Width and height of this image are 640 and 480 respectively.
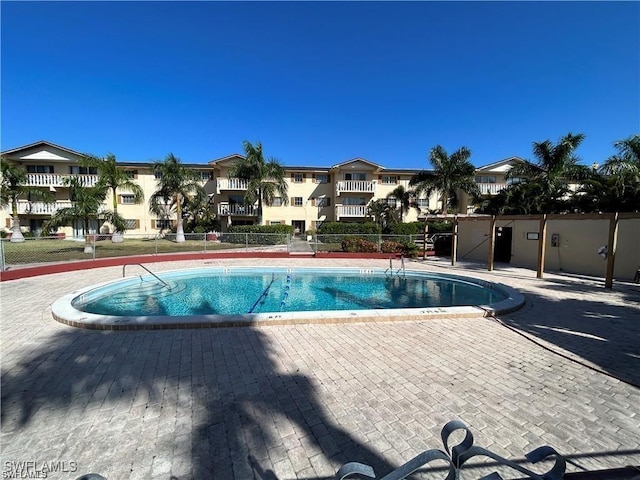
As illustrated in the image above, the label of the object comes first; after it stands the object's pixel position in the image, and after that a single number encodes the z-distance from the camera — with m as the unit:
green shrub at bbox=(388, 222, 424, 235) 30.38
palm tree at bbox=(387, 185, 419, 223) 31.61
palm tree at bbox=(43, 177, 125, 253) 19.81
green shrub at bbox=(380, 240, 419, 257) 19.75
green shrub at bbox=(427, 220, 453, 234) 30.85
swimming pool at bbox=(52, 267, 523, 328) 6.30
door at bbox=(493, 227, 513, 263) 17.05
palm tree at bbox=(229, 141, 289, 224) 27.95
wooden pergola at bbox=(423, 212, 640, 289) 10.02
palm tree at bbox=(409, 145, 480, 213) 26.84
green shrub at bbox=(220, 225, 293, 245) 22.95
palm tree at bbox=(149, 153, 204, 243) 26.50
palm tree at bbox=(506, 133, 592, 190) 19.50
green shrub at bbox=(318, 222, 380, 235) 29.67
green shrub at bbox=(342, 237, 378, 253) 19.97
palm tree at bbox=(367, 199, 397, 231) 31.78
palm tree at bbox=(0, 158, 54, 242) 22.80
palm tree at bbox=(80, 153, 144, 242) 22.64
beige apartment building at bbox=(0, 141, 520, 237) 30.16
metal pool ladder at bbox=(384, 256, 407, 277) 14.55
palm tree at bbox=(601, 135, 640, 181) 14.85
